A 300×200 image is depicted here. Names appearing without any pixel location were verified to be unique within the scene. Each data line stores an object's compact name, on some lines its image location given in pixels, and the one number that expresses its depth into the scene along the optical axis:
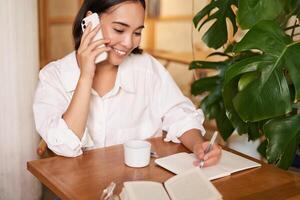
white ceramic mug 1.13
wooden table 1.00
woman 1.27
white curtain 1.83
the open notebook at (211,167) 1.12
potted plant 1.17
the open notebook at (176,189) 0.92
